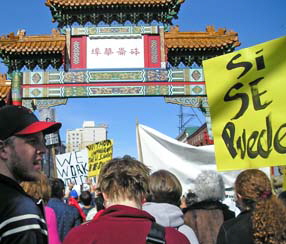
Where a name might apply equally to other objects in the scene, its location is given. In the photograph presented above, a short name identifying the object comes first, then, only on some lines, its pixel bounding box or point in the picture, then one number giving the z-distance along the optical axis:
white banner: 4.88
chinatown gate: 13.44
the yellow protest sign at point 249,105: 2.76
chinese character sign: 13.65
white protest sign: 9.14
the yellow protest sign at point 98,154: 8.40
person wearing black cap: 1.29
